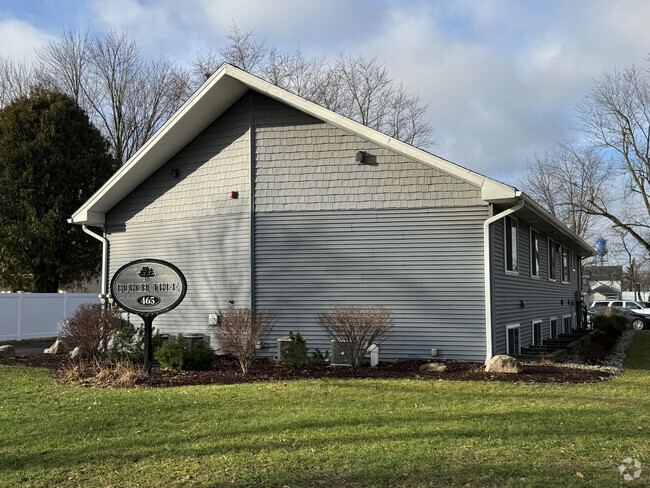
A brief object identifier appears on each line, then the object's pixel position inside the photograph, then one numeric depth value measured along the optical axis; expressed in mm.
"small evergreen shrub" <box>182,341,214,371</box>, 11273
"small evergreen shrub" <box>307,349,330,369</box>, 11047
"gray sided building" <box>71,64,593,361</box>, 12219
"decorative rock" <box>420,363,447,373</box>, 10875
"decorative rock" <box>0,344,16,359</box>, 14005
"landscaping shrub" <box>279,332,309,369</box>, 11062
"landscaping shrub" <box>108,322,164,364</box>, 11469
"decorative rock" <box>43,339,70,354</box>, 14766
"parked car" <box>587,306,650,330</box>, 33719
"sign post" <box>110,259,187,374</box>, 10703
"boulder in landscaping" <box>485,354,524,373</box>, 10555
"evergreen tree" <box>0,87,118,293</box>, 23844
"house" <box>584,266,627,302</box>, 80750
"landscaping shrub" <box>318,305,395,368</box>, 10870
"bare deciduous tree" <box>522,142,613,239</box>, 40534
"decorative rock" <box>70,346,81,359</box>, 12561
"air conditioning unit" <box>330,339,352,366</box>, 11312
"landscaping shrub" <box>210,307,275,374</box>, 10719
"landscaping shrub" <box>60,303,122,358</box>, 11812
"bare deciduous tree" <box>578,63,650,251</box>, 35844
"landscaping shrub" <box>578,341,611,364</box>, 13827
